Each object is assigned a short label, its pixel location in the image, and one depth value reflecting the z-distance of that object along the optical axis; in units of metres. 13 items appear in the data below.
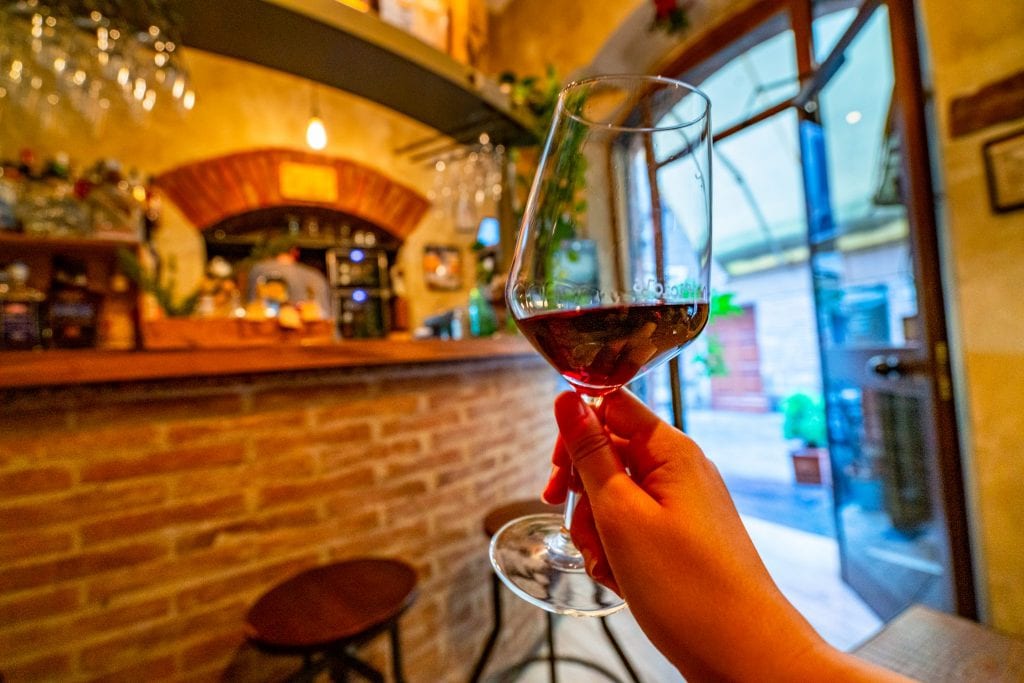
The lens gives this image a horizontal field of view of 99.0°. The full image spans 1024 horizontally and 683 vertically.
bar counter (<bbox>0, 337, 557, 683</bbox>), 0.88
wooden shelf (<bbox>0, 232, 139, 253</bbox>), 2.26
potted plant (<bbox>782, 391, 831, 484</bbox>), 3.44
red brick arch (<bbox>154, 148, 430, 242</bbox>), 2.85
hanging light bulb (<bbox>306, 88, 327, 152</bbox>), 2.10
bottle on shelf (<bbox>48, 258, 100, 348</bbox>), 2.41
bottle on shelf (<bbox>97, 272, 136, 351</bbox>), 2.68
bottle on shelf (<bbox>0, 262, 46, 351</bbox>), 1.87
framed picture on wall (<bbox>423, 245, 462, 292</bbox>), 3.73
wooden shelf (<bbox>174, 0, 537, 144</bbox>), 1.52
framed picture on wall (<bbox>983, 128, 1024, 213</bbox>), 1.24
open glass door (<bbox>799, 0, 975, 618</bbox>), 1.40
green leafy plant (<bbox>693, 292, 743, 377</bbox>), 2.10
